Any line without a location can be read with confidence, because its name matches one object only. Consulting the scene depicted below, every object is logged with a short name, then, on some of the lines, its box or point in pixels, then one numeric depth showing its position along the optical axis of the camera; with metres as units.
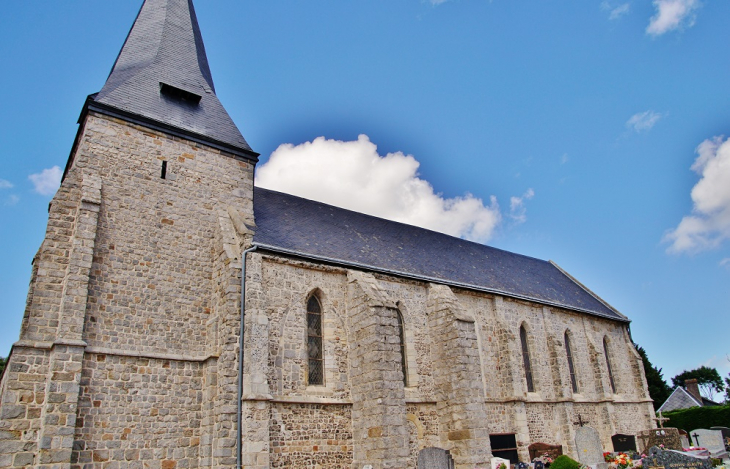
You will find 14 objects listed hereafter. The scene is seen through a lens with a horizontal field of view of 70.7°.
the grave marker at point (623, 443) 20.34
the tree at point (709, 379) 64.69
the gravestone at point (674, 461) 10.80
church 10.82
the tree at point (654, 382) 37.06
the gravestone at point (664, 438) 18.53
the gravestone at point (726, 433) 20.53
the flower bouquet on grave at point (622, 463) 12.81
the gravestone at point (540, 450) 17.55
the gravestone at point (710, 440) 16.64
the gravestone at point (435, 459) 11.49
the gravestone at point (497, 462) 13.70
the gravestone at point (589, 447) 13.20
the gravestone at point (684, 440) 19.22
